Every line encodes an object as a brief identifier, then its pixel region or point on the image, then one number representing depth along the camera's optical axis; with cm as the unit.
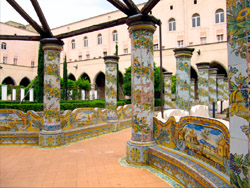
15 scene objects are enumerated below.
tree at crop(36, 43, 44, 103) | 1347
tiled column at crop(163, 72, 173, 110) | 1662
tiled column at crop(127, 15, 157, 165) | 491
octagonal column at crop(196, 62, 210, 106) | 1148
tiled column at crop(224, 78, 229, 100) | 1799
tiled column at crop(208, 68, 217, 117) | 1372
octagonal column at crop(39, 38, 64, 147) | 674
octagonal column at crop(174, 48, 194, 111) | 817
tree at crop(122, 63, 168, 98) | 2067
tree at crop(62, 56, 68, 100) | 2089
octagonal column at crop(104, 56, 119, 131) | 992
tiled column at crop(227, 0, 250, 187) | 189
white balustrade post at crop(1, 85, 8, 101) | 1986
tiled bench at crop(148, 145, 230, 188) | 281
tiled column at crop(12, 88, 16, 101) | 2305
